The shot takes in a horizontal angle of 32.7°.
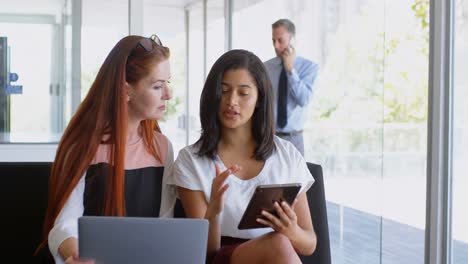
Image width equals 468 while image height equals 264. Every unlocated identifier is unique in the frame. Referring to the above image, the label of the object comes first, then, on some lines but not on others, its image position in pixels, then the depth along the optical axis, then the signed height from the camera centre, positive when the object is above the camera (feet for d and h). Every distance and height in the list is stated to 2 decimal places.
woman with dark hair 6.99 -0.45
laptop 5.44 -0.88
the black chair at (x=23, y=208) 7.08 -0.87
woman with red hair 6.89 -0.34
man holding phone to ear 16.83 +0.45
